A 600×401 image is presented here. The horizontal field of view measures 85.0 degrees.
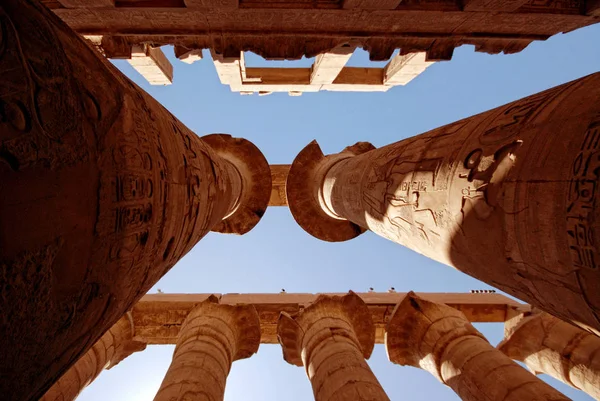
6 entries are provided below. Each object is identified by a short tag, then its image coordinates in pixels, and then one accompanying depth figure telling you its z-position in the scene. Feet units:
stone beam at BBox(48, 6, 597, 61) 17.15
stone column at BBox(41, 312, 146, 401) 17.65
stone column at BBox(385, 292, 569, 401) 14.87
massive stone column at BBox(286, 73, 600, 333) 5.09
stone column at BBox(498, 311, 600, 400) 18.10
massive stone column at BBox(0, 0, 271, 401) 3.53
